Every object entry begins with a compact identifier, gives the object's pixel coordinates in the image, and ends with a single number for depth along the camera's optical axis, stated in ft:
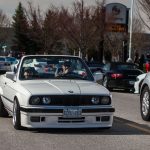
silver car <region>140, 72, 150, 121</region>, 40.45
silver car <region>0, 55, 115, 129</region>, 31.89
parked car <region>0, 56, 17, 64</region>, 141.65
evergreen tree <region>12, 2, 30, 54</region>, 256.32
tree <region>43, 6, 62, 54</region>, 186.80
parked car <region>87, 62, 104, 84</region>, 100.03
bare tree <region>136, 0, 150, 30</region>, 116.78
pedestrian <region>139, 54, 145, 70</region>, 123.61
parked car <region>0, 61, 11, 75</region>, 136.50
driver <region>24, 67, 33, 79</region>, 36.35
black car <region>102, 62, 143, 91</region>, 78.79
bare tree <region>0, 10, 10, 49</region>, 284.08
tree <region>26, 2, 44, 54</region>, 196.95
